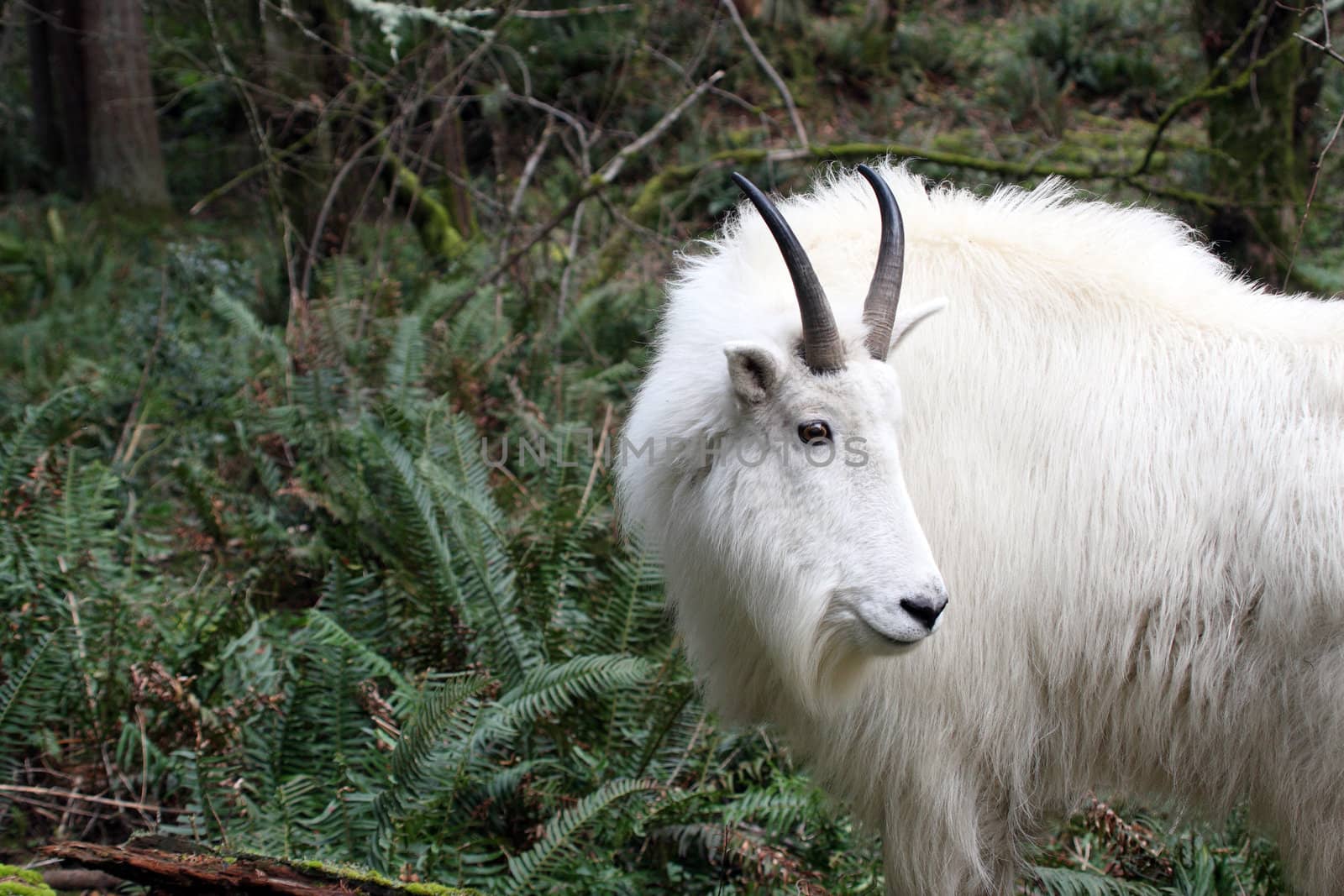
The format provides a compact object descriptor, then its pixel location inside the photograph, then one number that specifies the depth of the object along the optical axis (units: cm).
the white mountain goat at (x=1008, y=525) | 265
